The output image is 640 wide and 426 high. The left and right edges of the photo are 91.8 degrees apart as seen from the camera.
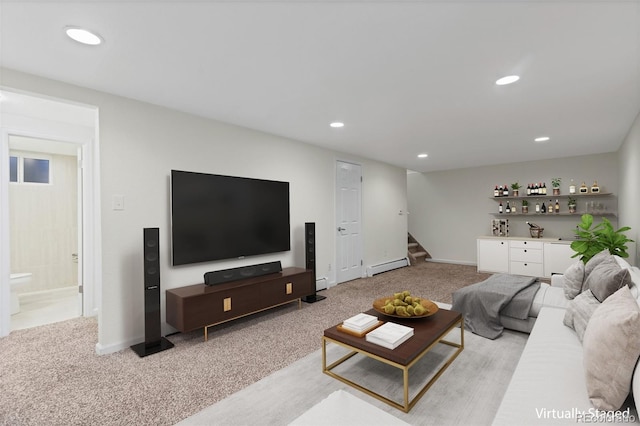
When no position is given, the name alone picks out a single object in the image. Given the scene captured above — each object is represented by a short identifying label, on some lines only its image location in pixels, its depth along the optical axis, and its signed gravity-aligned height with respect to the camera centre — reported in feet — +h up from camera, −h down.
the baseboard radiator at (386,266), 19.77 -3.77
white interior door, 17.78 -0.53
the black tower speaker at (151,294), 9.34 -2.44
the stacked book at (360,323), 7.37 -2.72
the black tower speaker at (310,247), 14.58 -1.65
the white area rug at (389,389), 6.18 -4.06
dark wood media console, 9.62 -2.98
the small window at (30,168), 15.84 +2.47
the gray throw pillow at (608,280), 7.18 -1.70
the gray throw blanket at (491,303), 10.07 -3.13
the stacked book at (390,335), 6.68 -2.76
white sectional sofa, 4.29 -2.82
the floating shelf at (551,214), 18.85 -0.26
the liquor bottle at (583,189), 19.15 +1.28
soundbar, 10.98 -2.27
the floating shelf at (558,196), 18.71 +0.92
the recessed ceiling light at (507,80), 8.27 +3.56
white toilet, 12.60 -2.90
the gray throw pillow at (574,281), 9.80 -2.30
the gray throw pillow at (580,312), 6.67 -2.32
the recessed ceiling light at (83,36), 6.16 +3.67
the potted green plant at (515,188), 21.51 +1.56
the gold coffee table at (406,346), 6.31 -2.94
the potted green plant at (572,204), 19.80 +0.37
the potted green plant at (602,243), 12.21 -1.37
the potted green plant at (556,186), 20.26 +1.57
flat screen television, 10.62 -0.15
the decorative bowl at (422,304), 8.04 -2.66
